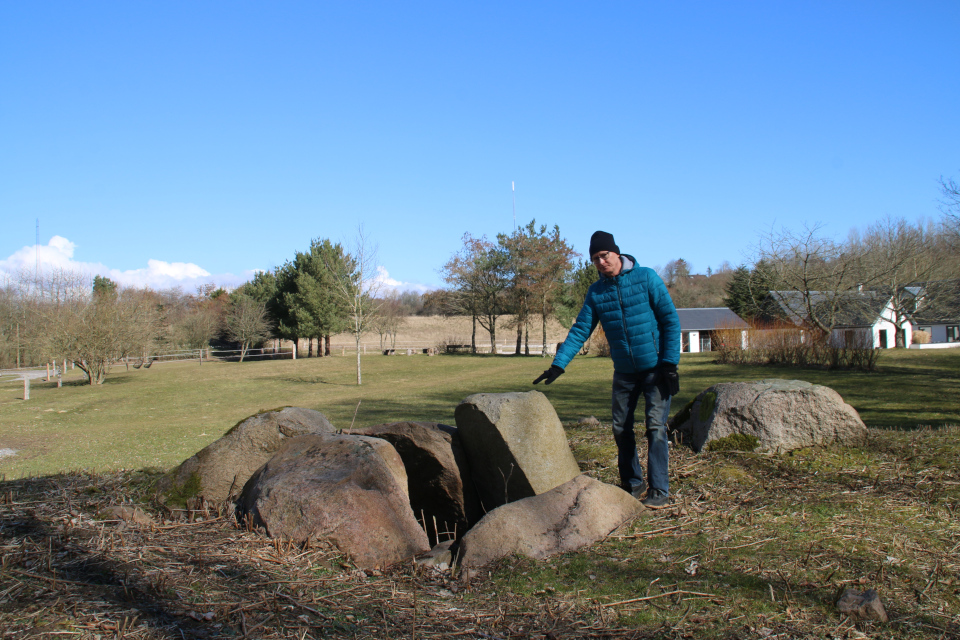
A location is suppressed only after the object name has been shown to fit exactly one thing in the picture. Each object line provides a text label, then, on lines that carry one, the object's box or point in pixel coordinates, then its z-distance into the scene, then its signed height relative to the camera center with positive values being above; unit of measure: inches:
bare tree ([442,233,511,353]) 1942.7 +167.5
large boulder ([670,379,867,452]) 216.5 -32.1
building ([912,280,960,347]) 1718.8 +47.7
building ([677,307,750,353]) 1997.3 +16.0
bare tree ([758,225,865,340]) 1214.9 +115.5
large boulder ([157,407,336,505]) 181.5 -38.4
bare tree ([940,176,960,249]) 957.9 +168.3
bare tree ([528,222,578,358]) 1847.9 +186.3
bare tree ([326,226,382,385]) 1189.7 +87.8
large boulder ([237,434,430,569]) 145.7 -42.4
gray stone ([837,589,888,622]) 104.7 -48.1
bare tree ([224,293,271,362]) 2027.6 +35.7
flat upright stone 182.9 -34.2
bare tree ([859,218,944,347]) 1476.4 +161.2
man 172.9 -5.5
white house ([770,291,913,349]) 1122.7 +34.6
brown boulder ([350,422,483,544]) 199.2 -45.2
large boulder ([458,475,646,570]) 142.0 -46.5
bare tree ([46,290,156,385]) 1141.7 +10.0
